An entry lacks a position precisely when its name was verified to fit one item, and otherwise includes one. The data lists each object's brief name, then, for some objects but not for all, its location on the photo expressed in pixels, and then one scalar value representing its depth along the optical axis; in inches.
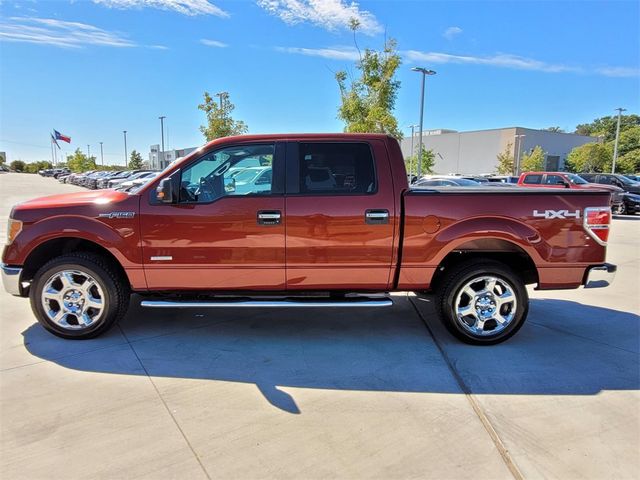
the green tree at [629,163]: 2416.3
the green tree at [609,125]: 3373.5
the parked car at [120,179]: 1103.0
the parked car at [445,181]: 743.1
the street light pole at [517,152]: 2267.0
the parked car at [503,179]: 982.3
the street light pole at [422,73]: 1093.8
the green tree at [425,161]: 1947.6
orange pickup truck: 159.3
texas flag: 2610.7
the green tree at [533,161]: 2025.1
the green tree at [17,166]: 4234.7
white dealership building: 2484.0
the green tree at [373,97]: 739.4
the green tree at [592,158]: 2247.8
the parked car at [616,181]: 776.3
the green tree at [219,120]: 1151.5
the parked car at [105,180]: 1367.6
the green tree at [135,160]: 3282.5
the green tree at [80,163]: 3006.9
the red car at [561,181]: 696.4
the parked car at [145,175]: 1077.9
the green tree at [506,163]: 2208.4
